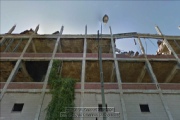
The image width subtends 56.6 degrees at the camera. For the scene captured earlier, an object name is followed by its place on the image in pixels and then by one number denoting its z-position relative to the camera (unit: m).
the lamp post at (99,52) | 6.67
